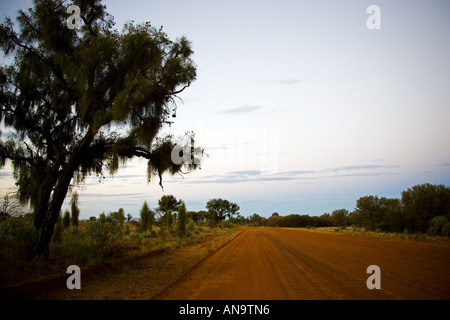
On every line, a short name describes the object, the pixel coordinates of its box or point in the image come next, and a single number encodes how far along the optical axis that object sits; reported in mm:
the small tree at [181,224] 27016
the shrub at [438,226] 23975
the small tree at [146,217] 27516
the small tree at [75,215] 22102
